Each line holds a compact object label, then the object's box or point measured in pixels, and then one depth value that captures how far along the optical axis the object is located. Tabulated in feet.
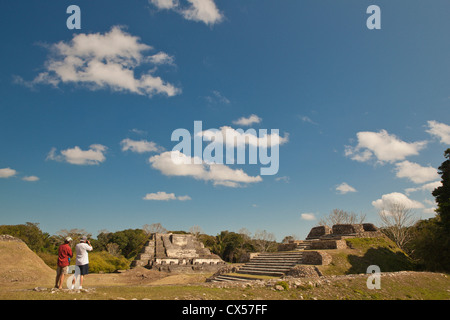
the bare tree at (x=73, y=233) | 155.74
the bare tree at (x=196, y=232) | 206.80
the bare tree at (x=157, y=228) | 212.43
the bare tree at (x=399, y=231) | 98.69
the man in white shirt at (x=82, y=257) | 24.13
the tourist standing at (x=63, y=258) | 24.62
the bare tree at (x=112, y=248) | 147.48
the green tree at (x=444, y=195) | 53.47
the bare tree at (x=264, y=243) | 181.79
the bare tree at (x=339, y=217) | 140.67
